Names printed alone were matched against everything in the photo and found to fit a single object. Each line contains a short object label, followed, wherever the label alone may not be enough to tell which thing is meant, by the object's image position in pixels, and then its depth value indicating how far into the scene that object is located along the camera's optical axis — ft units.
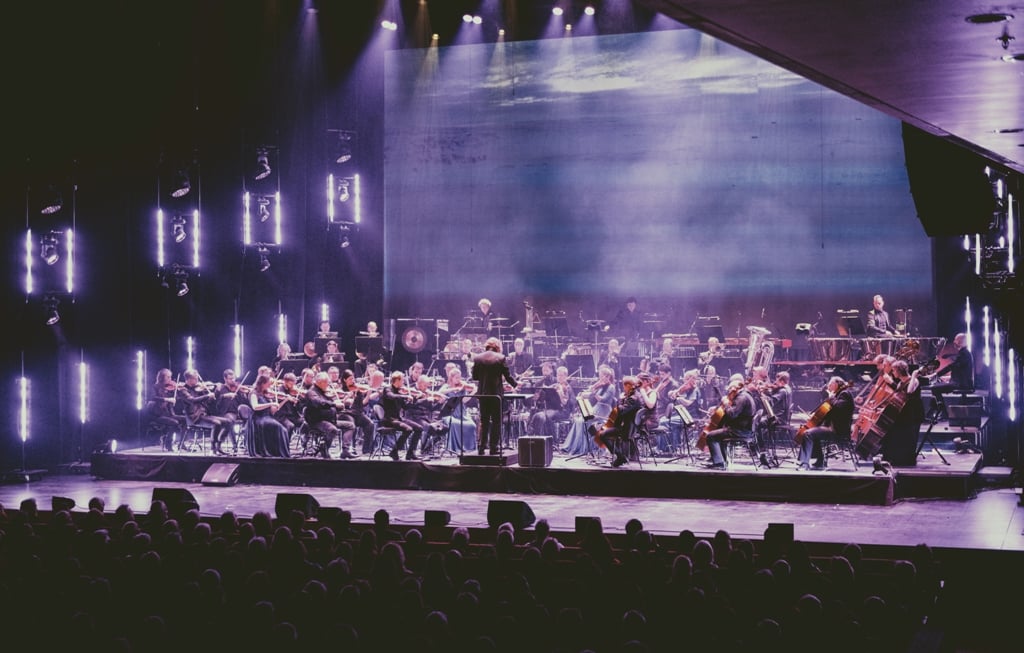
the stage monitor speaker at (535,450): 43.75
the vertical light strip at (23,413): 52.16
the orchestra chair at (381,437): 47.75
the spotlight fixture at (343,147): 61.67
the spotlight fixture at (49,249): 53.78
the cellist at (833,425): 40.50
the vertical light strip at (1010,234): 42.26
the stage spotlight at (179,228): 58.13
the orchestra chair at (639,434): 44.31
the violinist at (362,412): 49.21
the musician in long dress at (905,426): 40.93
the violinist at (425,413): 48.20
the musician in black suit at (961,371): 46.09
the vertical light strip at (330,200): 63.82
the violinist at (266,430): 48.83
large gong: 57.26
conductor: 45.06
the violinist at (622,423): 43.93
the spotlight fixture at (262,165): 58.49
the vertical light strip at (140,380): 56.65
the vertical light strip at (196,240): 59.72
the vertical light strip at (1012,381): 47.80
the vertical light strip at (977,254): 51.39
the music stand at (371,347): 56.80
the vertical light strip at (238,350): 61.21
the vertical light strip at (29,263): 53.42
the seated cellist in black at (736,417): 42.34
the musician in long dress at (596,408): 48.44
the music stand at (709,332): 54.85
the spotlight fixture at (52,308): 53.31
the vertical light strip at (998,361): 50.06
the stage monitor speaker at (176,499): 30.06
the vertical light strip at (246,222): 60.64
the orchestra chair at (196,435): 50.93
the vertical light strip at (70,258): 54.19
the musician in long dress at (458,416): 48.32
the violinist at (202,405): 50.80
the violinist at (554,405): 49.83
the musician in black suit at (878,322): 53.36
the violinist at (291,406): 49.14
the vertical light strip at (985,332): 52.65
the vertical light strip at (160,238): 57.98
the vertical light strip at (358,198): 64.85
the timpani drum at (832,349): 53.83
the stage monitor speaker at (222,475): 47.55
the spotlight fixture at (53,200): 51.55
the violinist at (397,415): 47.29
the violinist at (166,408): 51.70
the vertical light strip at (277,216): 62.69
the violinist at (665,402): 48.70
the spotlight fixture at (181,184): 55.11
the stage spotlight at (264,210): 61.57
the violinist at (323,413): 47.78
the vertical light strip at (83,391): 54.75
